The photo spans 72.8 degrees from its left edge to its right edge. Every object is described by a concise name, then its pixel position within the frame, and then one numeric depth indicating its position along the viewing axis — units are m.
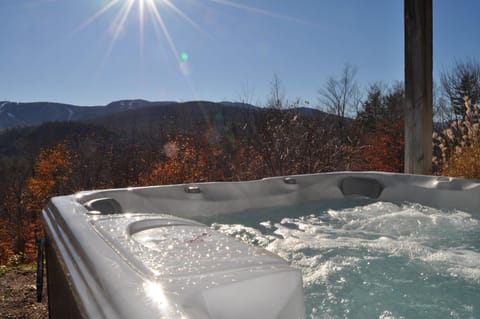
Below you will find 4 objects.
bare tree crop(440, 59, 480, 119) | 8.40
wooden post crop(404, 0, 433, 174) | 2.29
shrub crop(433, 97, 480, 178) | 2.48
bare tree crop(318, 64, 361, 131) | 10.79
